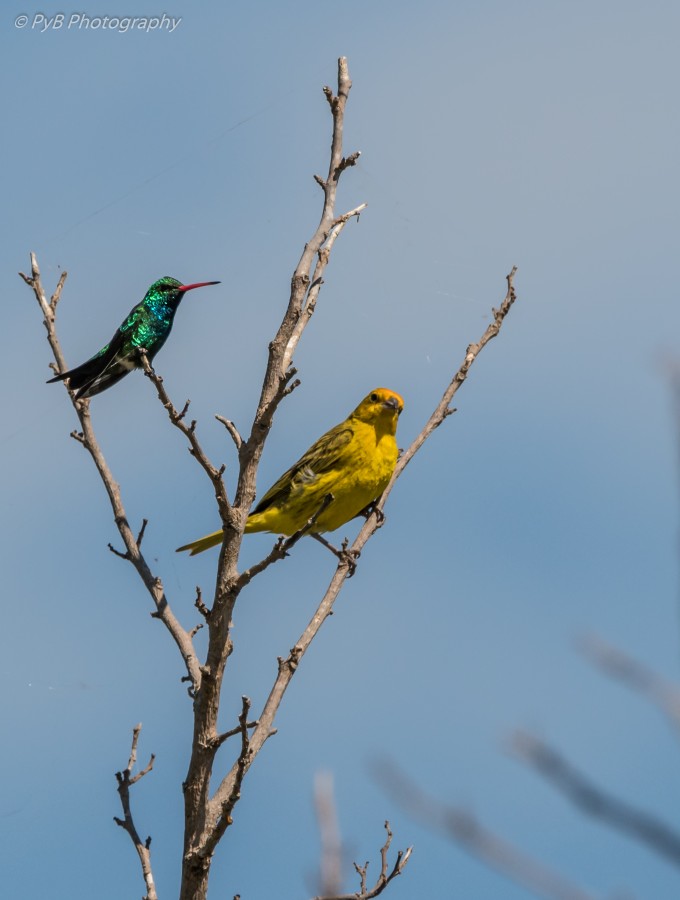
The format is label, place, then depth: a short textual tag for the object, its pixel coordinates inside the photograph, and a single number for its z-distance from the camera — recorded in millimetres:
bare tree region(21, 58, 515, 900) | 9586
